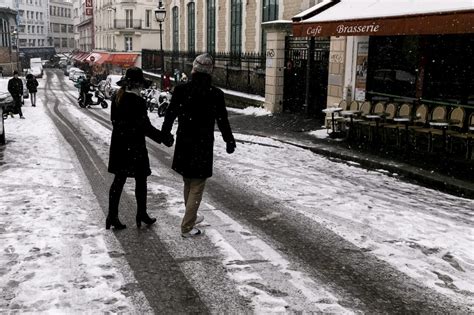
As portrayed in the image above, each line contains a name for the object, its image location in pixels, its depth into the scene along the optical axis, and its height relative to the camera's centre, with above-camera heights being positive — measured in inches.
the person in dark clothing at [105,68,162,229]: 212.8 -31.0
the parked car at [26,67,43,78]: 2384.4 -55.4
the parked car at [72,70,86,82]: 2008.9 -55.8
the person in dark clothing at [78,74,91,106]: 936.3 -55.4
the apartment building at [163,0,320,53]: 906.1 +90.3
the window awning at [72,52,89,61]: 2953.7 +26.8
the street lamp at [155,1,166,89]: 829.2 +79.1
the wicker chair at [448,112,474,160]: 351.4 -50.4
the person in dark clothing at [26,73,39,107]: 977.5 -49.1
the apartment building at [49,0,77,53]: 4320.9 +304.5
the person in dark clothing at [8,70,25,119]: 751.1 -47.3
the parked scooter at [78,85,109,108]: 935.0 -74.4
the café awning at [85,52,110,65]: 2289.6 +12.2
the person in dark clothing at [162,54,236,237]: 202.2 -24.2
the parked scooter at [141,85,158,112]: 821.8 -61.5
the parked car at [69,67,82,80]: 2121.1 -51.3
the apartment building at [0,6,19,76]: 2342.5 +78.6
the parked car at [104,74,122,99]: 1088.2 -57.3
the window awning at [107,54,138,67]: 2175.2 +8.2
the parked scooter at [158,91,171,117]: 740.0 -59.8
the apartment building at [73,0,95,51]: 3118.1 +217.6
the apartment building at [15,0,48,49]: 3804.1 +283.3
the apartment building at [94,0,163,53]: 2228.1 +156.6
